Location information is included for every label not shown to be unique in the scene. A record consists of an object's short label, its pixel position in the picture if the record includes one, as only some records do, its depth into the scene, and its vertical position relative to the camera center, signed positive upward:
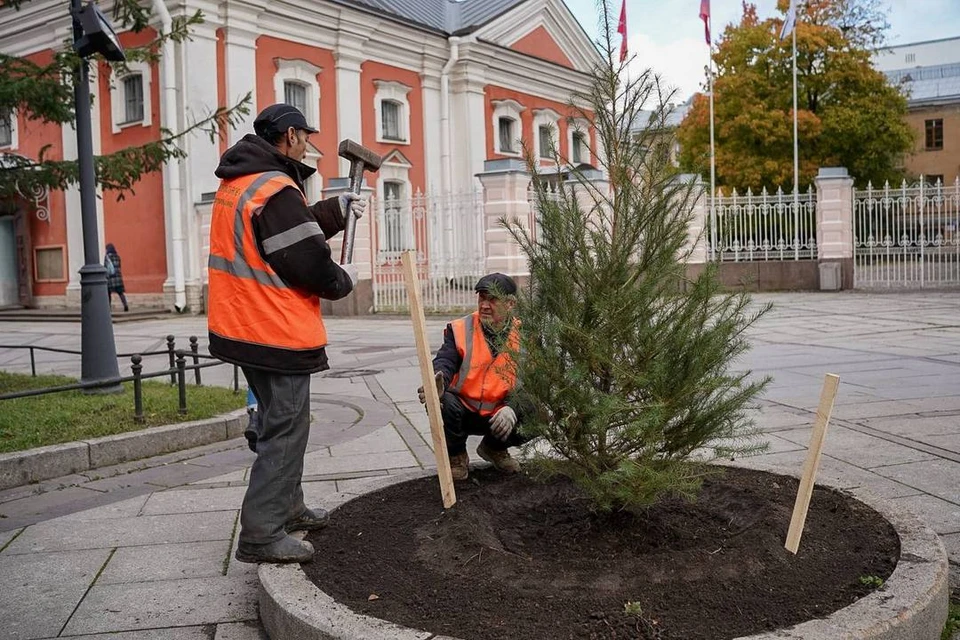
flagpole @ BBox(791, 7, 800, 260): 21.43 +1.26
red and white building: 21.77 +5.34
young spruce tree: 3.40 -0.17
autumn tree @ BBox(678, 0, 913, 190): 35.44 +6.84
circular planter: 2.85 -1.08
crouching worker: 4.74 -0.53
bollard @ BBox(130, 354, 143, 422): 6.80 -0.74
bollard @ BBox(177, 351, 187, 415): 7.21 -0.70
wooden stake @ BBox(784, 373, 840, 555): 3.46 -0.72
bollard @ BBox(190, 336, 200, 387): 8.28 -0.48
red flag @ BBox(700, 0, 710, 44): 30.66 +8.99
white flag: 29.78 +8.51
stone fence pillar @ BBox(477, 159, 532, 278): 18.91 +1.78
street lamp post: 7.94 +0.31
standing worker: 3.59 -0.02
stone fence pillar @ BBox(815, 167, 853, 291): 21.23 +1.18
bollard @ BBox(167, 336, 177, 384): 8.24 -0.44
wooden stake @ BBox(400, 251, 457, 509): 3.84 -0.33
